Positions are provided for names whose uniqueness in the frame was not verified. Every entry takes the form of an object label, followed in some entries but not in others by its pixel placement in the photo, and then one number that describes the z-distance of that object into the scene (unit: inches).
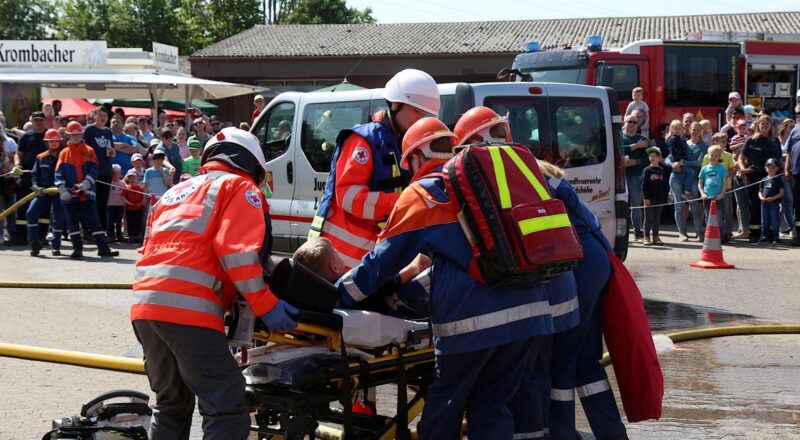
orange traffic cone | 555.8
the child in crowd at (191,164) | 681.0
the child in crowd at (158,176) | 659.4
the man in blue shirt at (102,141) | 668.1
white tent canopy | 1085.8
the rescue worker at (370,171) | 236.5
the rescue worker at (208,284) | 185.6
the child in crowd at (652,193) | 670.5
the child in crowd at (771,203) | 663.1
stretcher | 187.9
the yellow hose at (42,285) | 457.4
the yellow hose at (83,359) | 298.5
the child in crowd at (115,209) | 675.4
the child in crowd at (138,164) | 685.3
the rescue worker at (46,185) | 616.4
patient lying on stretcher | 209.3
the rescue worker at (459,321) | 183.6
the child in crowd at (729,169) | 677.9
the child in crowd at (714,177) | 657.6
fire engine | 839.1
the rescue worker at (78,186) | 594.5
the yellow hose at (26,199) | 605.9
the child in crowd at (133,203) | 675.4
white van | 447.8
